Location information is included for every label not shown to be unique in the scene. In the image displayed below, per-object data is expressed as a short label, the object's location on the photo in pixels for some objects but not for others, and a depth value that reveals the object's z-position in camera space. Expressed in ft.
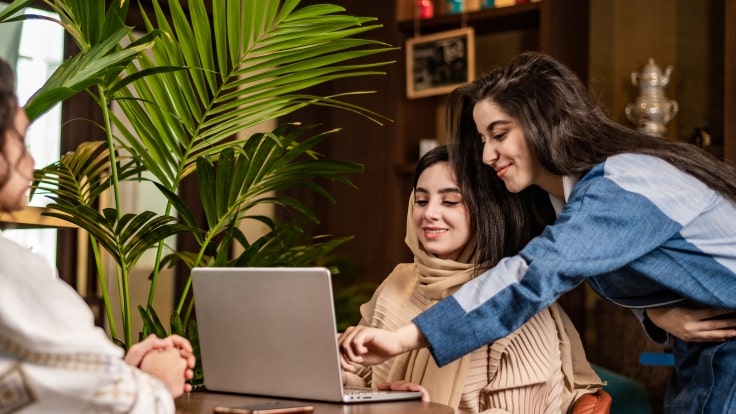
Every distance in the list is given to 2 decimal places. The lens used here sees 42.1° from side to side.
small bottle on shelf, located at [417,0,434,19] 14.49
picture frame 13.74
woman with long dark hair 5.59
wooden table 5.28
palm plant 6.98
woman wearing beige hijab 7.20
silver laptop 5.36
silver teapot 12.78
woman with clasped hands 3.69
